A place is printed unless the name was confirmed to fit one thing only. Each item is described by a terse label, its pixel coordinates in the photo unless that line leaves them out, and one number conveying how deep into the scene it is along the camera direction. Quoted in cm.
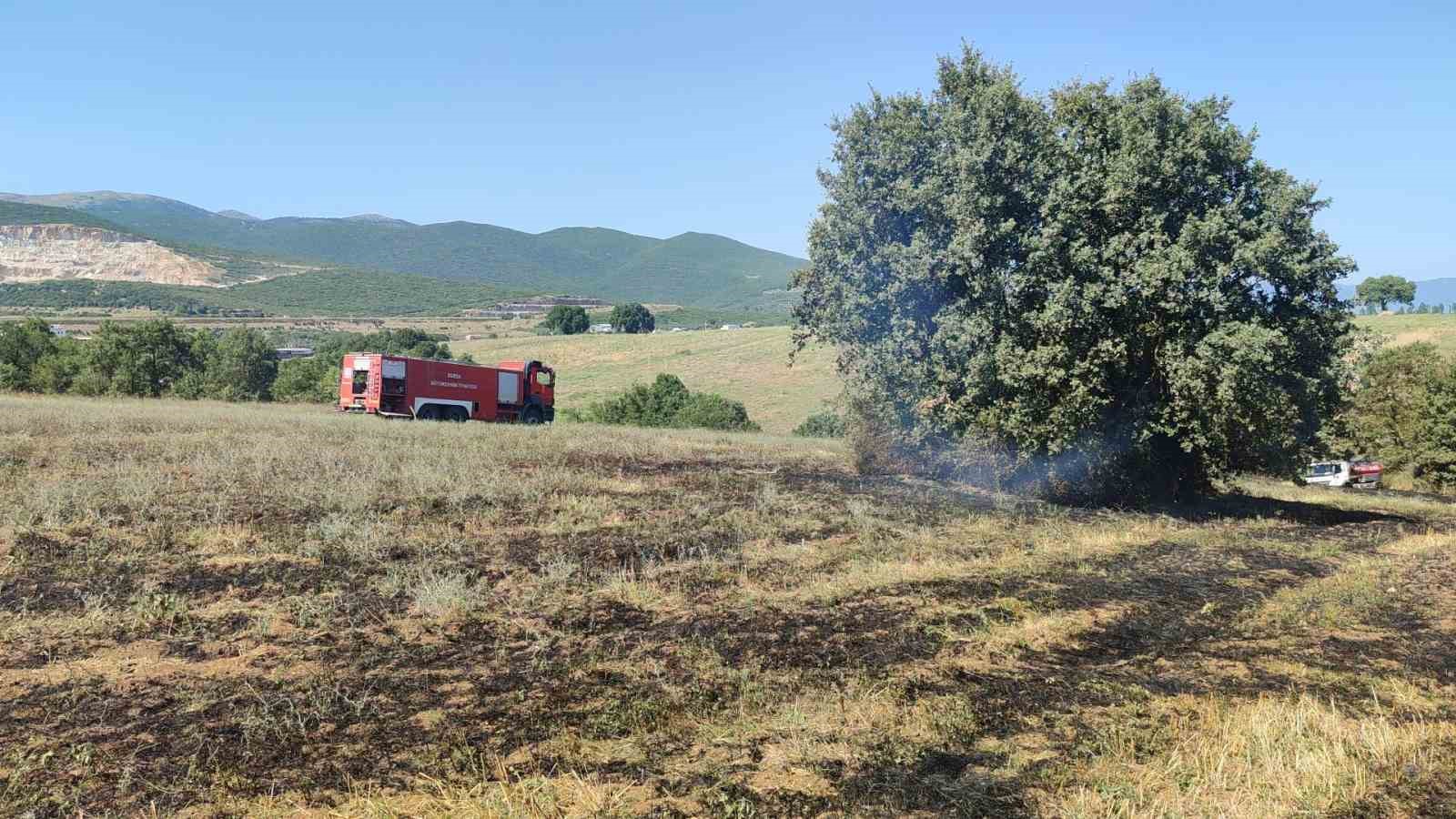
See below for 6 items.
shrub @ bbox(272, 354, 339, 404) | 6128
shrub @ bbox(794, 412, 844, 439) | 5478
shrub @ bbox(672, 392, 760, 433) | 5197
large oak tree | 1559
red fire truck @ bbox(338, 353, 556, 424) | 3531
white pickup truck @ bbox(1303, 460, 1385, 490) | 4609
